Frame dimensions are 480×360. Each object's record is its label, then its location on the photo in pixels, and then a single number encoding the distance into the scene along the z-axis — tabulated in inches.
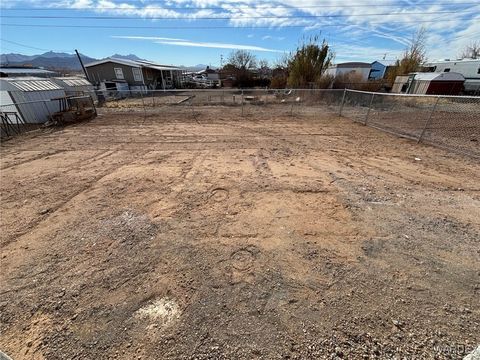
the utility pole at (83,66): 1044.1
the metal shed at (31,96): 453.4
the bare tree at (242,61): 1466.5
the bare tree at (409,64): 1018.7
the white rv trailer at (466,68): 930.1
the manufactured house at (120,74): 1118.4
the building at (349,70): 978.1
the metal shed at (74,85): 647.8
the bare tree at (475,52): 1598.8
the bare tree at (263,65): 1561.3
